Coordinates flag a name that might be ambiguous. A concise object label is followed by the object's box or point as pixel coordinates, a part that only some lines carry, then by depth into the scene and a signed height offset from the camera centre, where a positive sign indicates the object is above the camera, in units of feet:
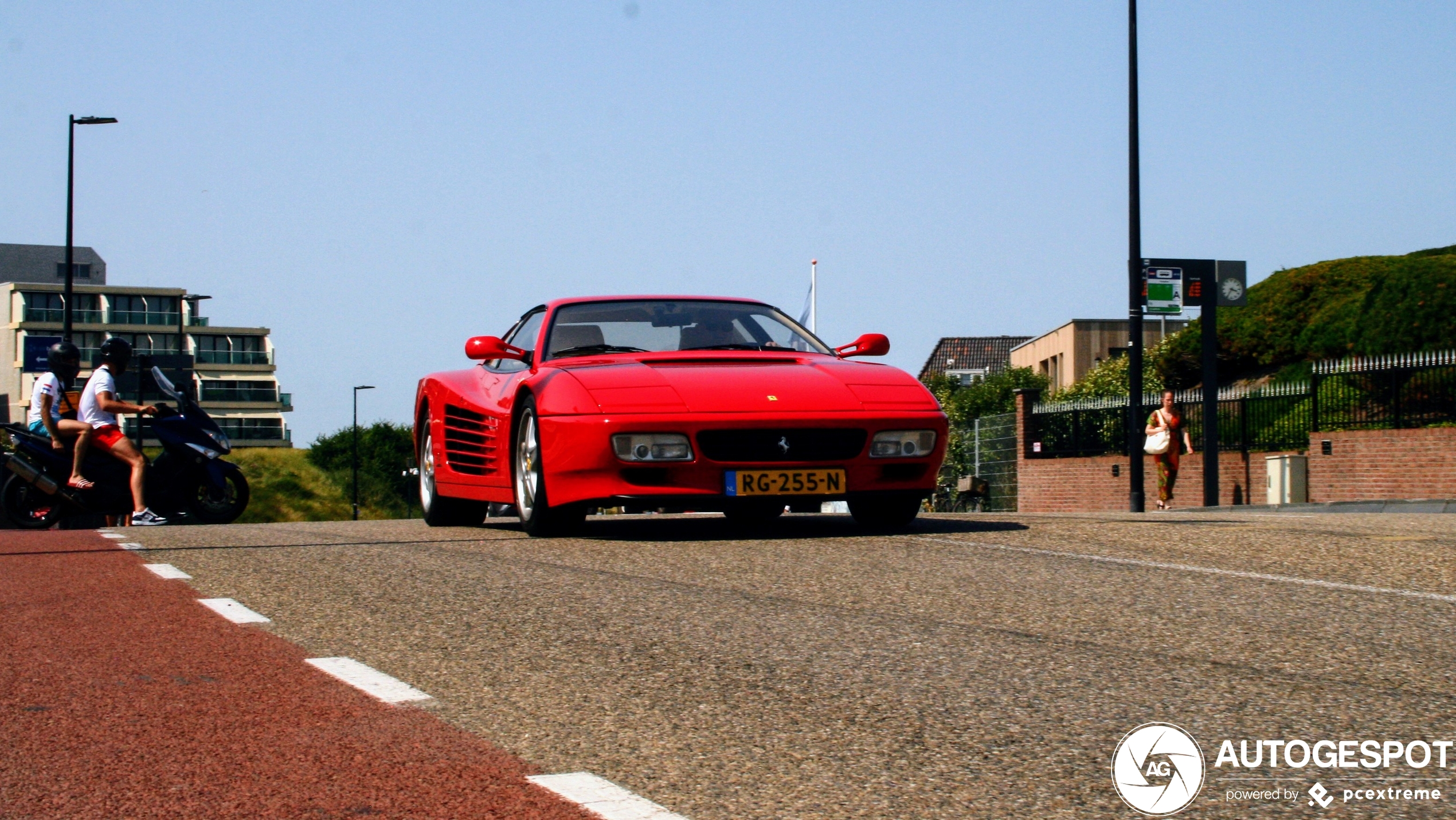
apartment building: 363.76 +27.40
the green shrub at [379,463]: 345.51 -1.65
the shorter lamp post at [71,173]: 112.16 +19.36
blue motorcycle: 47.29 -0.69
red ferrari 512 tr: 28.50 +0.60
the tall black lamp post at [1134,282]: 77.15 +8.30
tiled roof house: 392.06 +24.12
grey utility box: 80.12 -1.11
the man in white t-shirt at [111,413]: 46.52 +1.21
